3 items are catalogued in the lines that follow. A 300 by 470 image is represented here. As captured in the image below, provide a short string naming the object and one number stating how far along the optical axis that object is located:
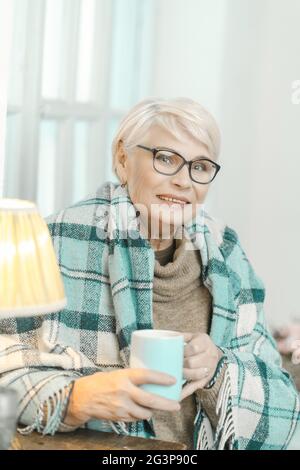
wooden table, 2.00
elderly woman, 2.23
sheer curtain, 2.32
